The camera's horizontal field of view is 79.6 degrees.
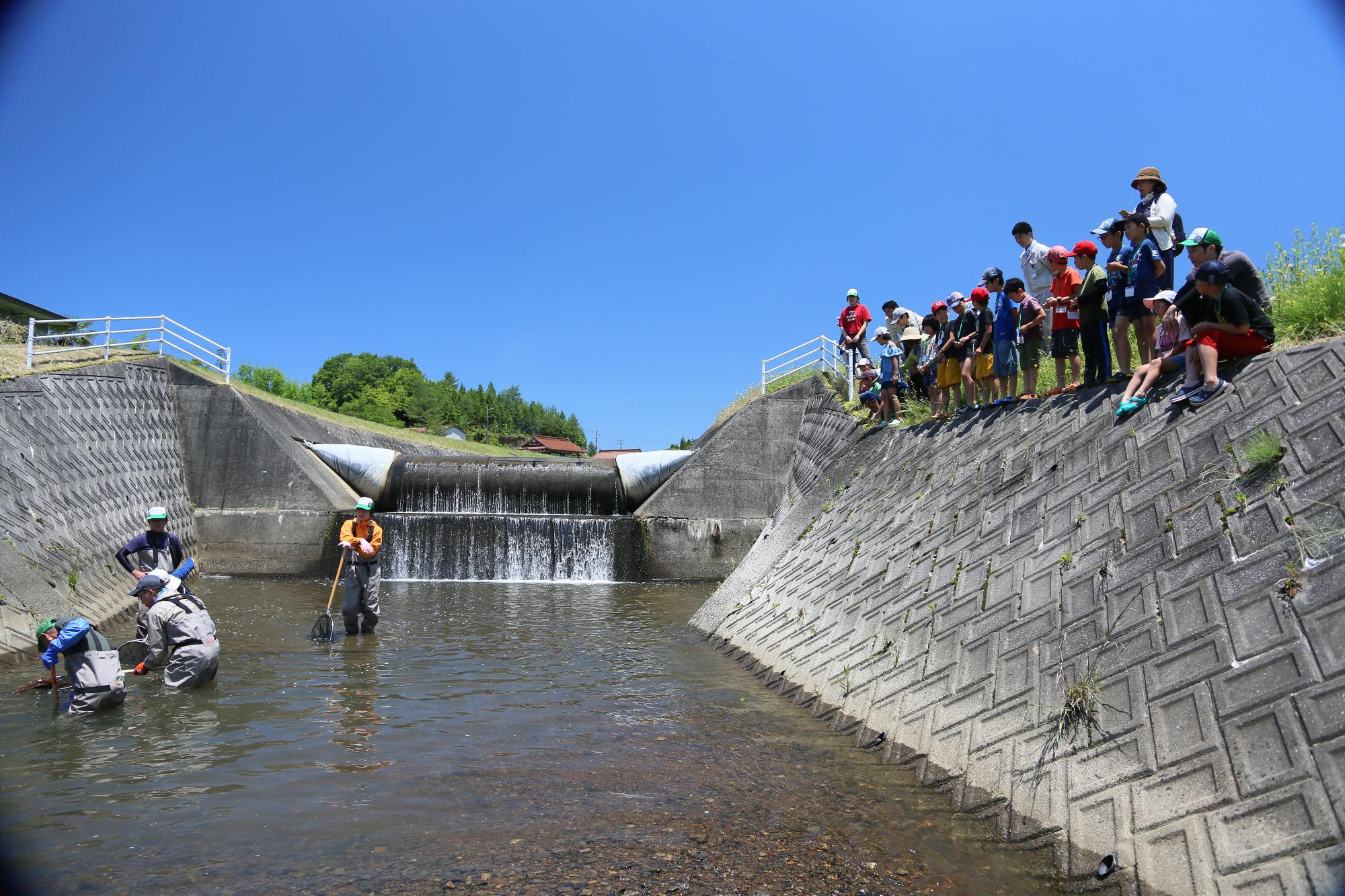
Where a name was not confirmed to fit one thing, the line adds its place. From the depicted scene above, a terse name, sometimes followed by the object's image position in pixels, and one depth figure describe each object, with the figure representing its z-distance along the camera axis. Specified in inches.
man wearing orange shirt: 399.9
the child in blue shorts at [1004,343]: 354.6
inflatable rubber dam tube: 794.2
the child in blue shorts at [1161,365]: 241.1
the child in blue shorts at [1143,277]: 279.6
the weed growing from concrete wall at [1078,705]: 160.9
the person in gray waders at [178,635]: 293.0
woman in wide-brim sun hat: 280.4
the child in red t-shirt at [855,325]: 625.9
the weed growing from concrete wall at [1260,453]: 171.3
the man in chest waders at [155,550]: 333.7
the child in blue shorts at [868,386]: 534.3
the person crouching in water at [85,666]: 255.9
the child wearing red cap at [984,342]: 374.0
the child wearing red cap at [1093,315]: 308.5
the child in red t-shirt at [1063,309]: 319.6
